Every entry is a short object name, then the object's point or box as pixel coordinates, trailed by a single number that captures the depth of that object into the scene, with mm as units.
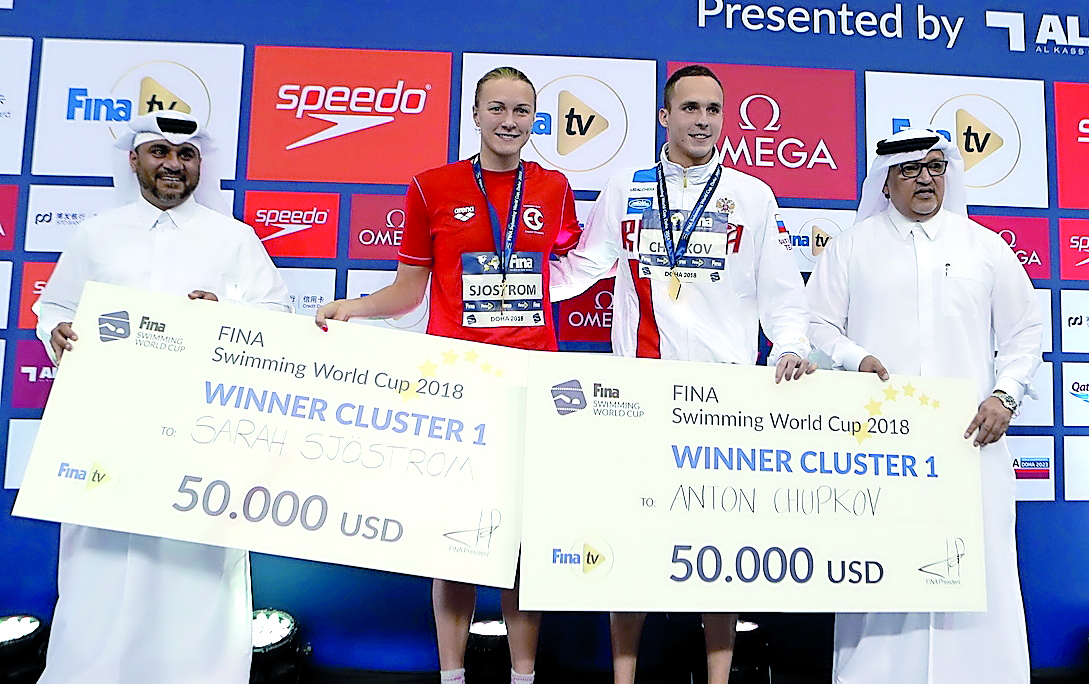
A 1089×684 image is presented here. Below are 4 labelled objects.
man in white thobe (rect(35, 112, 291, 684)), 2312
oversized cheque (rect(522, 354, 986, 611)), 2057
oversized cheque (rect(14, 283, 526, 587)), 2025
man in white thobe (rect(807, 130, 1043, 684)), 2424
